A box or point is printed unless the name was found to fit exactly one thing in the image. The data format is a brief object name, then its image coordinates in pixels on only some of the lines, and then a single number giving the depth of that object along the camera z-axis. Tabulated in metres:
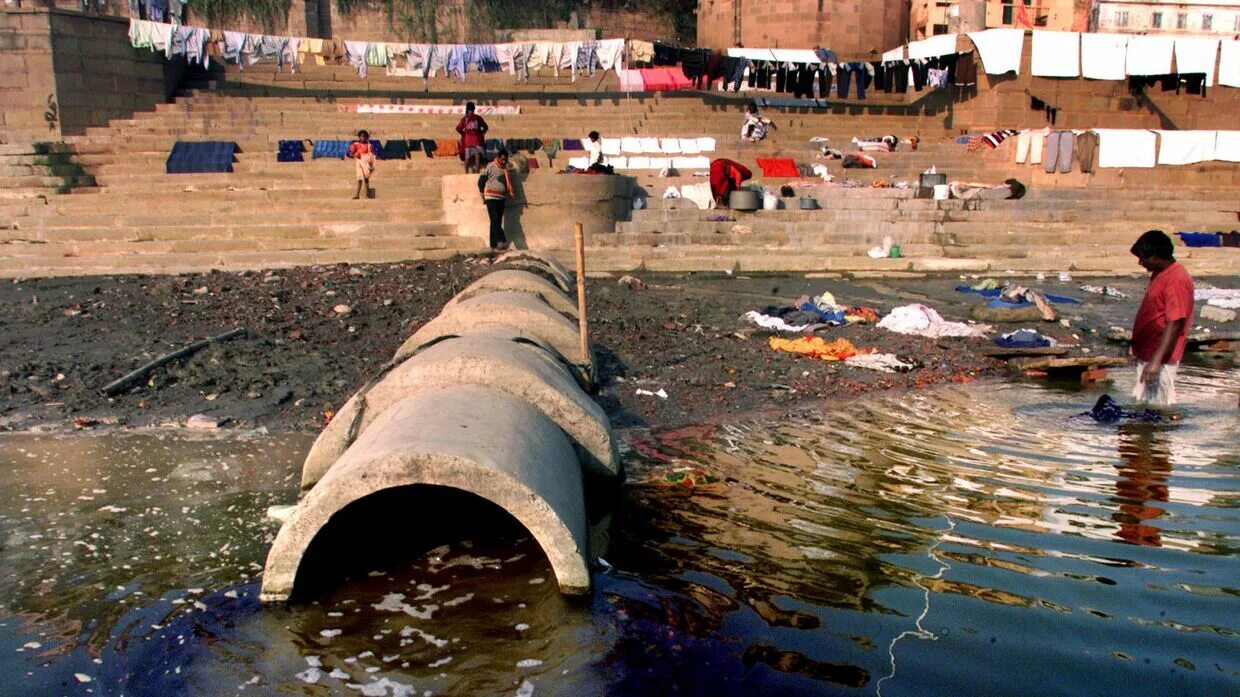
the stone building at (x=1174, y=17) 39.91
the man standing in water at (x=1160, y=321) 6.71
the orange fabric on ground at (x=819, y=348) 9.24
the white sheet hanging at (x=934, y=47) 23.73
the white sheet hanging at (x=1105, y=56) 22.92
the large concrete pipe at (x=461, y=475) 3.44
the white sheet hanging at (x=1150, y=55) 23.03
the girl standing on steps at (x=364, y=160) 15.22
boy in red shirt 15.93
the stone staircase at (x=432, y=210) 13.95
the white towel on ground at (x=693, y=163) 19.70
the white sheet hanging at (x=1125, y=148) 20.22
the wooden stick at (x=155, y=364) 7.17
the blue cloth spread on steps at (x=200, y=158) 17.50
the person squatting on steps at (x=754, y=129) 21.20
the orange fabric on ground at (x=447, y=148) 19.64
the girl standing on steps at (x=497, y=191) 13.66
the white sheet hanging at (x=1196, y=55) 23.00
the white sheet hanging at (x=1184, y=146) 20.61
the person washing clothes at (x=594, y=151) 17.67
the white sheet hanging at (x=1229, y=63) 23.27
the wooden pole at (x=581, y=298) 6.13
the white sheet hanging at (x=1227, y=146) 20.75
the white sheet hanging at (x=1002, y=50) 22.58
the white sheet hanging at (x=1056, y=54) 22.73
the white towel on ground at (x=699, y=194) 16.97
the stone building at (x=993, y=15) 33.29
